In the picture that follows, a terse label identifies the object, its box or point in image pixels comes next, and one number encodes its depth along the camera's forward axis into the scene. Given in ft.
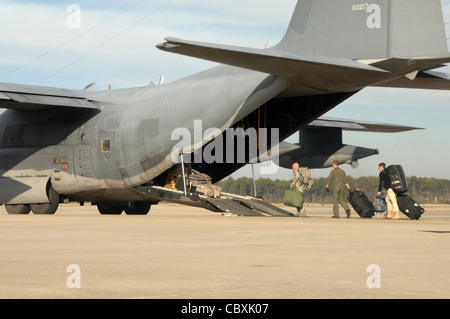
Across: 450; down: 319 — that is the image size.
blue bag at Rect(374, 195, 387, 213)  85.92
